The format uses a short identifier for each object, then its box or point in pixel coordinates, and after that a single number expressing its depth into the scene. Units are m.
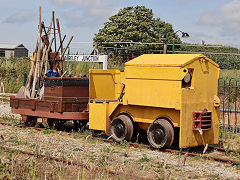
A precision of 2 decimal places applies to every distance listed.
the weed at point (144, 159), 8.95
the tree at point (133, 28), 42.16
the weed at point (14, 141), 10.75
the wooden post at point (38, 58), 14.45
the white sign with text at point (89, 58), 16.83
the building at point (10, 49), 68.38
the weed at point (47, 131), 12.71
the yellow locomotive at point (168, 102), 9.81
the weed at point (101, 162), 7.69
